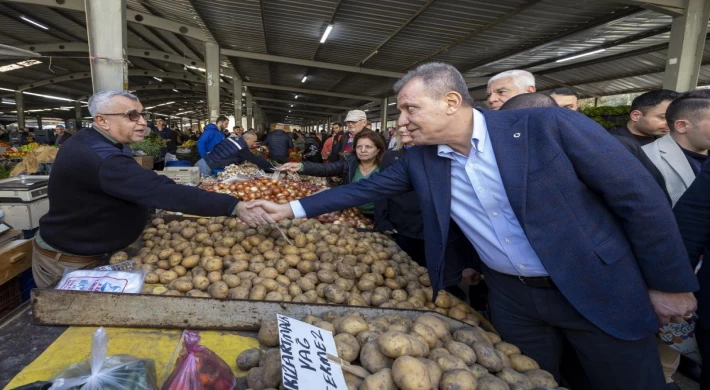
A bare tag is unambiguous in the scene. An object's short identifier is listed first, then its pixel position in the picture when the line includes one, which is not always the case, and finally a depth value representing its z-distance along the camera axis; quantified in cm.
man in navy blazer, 156
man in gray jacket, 252
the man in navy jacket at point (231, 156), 705
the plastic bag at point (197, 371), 136
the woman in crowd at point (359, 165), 417
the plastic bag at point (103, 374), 124
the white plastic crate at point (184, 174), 647
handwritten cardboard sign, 132
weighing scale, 397
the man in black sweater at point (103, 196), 238
